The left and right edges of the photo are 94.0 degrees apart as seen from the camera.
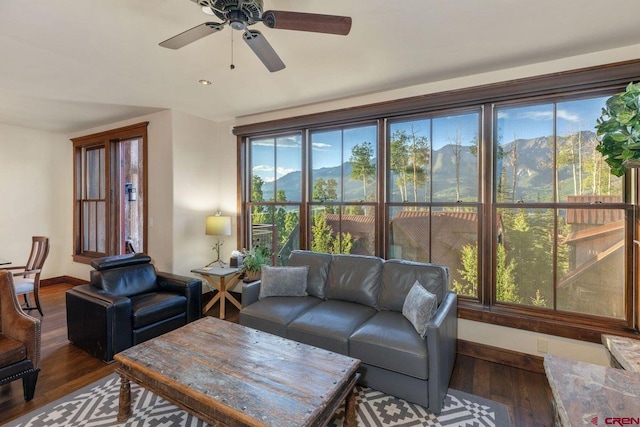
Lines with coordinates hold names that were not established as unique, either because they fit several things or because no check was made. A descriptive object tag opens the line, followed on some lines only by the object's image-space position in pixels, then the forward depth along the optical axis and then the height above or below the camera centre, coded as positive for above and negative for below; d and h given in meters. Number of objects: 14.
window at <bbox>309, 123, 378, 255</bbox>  3.64 +0.30
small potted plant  3.95 -0.68
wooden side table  3.80 -0.88
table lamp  4.16 -0.19
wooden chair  3.74 -0.77
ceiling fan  1.56 +1.05
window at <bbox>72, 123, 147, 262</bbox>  4.78 +0.35
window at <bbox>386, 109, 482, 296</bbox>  3.09 +0.24
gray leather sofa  2.10 -0.93
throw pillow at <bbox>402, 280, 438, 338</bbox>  2.26 -0.76
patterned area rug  2.01 -1.41
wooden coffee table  1.49 -0.95
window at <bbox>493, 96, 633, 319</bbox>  2.58 -0.01
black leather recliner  2.77 -0.93
